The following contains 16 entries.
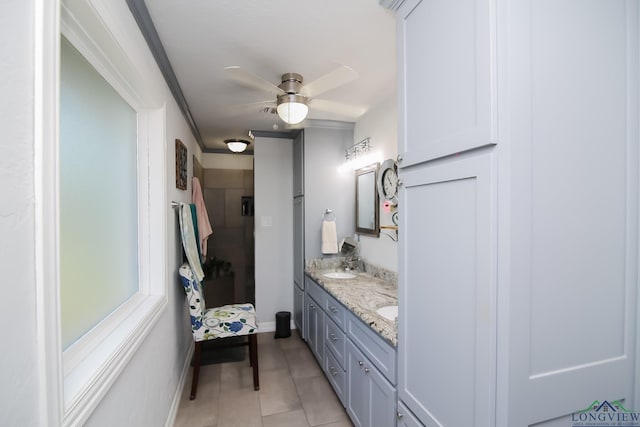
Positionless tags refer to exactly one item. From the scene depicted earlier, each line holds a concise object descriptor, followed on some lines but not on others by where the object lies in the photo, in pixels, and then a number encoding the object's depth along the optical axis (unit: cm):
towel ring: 312
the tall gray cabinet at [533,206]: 81
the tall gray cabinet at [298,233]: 320
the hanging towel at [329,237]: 306
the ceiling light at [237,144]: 378
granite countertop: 152
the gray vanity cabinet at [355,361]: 147
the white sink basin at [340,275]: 277
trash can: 336
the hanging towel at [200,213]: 299
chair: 221
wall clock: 234
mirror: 270
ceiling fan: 160
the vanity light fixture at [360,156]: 276
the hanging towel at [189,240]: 222
